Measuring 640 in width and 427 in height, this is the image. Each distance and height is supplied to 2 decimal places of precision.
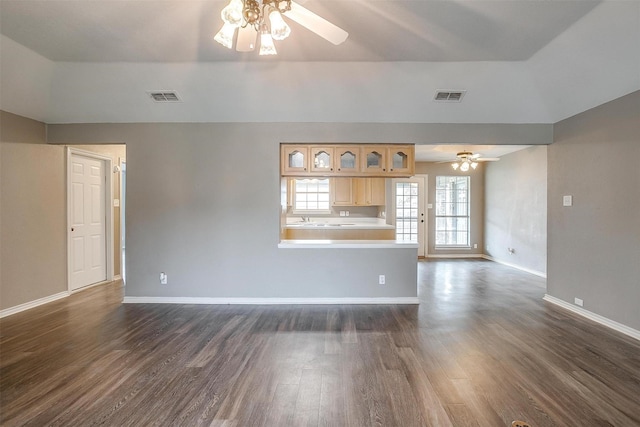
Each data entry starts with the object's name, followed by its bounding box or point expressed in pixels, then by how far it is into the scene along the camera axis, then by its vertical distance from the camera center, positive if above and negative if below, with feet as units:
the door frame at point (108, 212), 16.55 -0.05
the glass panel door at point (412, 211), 24.91 +0.10
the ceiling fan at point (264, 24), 5.56 +3.88
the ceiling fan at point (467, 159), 17.99 +3.35
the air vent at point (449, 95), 11.49 +4.67
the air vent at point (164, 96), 11.70 +4.70
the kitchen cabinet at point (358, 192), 22.62 +1.55
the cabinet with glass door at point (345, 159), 13.25 +2.39
